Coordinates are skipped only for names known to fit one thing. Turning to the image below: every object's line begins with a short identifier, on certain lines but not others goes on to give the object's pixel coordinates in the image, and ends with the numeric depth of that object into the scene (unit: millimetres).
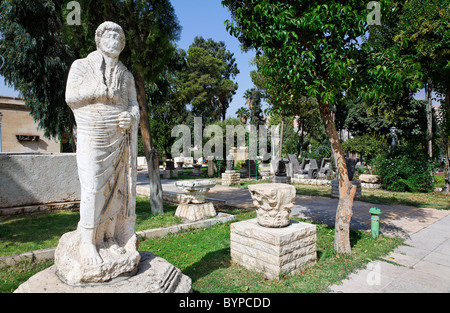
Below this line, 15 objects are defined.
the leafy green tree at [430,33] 8000
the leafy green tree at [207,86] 29422
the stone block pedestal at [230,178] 14117
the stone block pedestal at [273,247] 3604
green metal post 5301
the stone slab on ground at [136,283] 2305
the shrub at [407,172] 11297
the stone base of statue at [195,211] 6625
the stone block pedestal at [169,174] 17859
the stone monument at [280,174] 13094
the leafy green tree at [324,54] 3994
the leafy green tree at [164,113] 14375
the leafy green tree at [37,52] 10008
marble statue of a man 2412
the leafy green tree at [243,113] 29231
